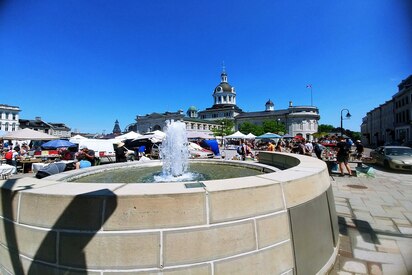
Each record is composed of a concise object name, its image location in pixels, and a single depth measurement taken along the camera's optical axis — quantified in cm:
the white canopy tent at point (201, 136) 2647
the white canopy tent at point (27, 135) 1677
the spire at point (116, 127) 8300
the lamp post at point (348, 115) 2408
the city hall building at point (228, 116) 9031
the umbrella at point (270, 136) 3068
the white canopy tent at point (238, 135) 3314
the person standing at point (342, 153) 1077
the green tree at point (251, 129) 8462
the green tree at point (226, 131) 7118
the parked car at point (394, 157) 1181
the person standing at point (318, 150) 1340
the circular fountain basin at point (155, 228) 212
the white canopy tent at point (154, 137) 2161
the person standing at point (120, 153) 1015
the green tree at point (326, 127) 12565
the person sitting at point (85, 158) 906
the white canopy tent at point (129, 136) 2342
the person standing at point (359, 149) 1620
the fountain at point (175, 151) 701
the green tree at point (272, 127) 8312
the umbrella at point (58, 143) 1714
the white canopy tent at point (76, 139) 2340
